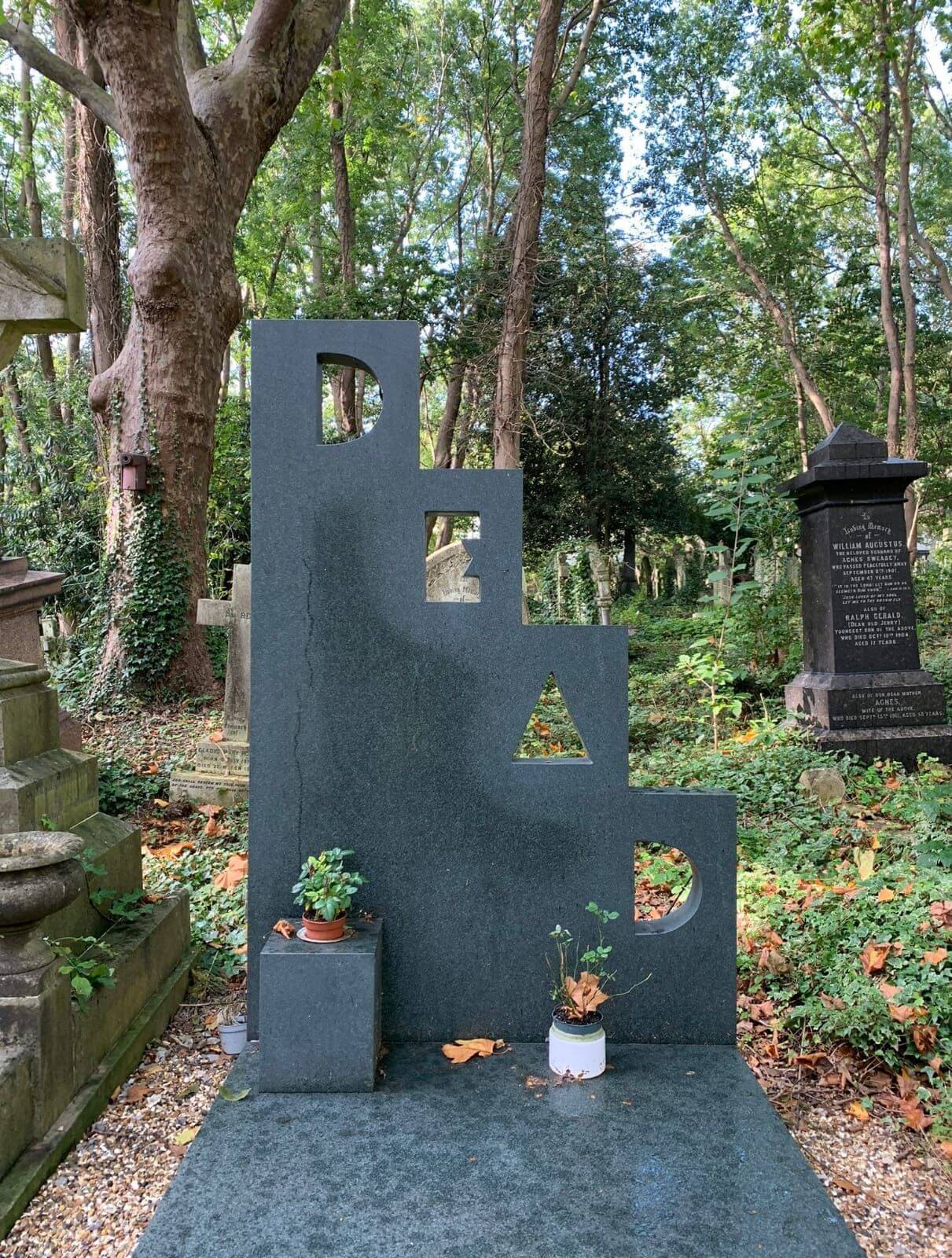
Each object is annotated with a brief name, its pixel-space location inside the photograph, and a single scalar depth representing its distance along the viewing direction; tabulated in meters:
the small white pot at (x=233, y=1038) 2.87
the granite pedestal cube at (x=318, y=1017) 2.49
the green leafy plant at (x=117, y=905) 3.08
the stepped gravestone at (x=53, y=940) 2.27
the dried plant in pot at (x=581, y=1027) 2.62
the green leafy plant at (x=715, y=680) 7.00
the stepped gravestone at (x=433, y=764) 2.82
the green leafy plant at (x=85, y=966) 2.51
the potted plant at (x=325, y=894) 2.61
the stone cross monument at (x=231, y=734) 6.39
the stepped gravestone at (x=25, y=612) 5.56
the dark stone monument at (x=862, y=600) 7.10
